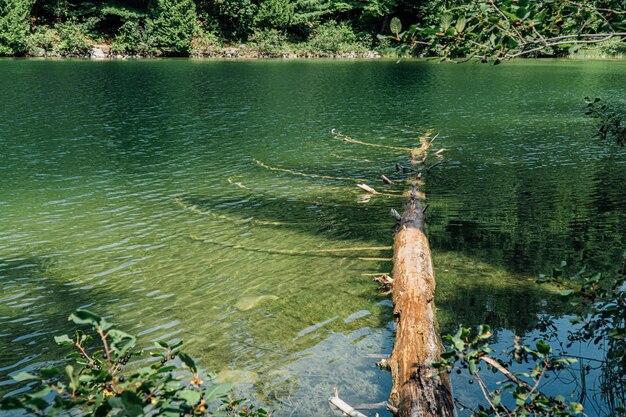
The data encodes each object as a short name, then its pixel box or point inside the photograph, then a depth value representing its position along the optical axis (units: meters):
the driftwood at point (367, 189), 13.27
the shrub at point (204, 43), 57.09
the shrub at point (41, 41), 51.84
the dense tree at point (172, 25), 54.53
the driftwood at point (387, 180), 13.72
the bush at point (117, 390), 1.99
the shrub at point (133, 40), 54.81
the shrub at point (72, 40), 52.78
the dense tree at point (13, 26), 50.19
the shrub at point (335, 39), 60.78
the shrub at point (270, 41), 58.09
